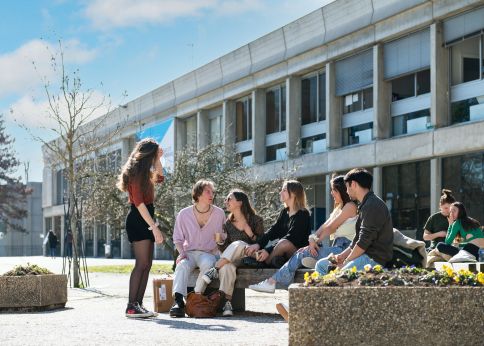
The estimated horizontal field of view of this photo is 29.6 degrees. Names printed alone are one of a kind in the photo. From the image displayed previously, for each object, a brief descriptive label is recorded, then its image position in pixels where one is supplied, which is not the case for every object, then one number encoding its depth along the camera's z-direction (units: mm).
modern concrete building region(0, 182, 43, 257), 91188
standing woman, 9773
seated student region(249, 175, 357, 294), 9516
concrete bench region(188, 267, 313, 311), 9906
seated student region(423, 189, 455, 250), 13773
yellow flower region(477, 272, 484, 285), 6082
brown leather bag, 9648
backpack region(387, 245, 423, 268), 8602
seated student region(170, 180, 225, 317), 10164
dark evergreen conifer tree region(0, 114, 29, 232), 87688
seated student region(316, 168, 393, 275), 8164
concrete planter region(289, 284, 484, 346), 5965
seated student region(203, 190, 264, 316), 9961
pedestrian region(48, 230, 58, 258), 55312
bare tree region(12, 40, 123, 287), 17625
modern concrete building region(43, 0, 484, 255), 25000
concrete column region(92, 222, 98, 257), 59744
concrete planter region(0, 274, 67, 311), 10938
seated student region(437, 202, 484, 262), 12141
